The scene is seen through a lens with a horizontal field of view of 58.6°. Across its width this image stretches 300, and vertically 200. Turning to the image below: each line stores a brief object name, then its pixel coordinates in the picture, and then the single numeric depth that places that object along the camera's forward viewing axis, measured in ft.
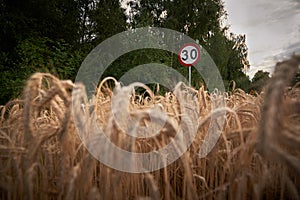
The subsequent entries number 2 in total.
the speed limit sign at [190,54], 20.44
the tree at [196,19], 45.11
